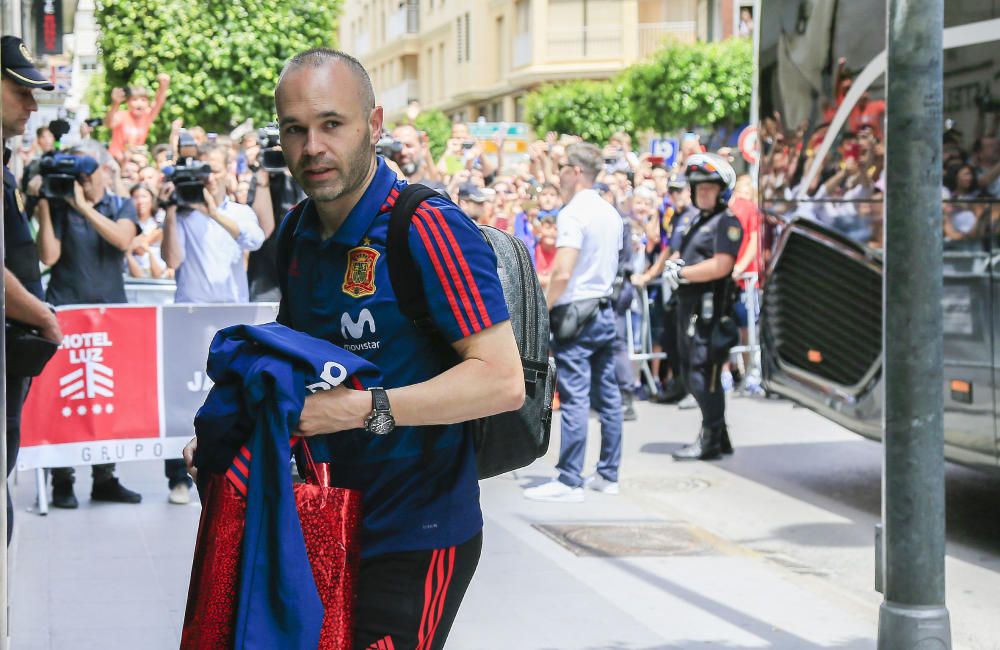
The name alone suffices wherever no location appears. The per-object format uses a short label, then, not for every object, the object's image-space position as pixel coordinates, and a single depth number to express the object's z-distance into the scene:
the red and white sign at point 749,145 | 21.12
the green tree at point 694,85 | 43.69
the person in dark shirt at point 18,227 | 6.05
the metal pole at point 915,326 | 4.81
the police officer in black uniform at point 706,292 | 11.05
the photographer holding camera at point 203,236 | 9.21
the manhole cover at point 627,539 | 7.98
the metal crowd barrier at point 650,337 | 15.16
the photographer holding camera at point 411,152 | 10.21
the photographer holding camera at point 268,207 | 9.68
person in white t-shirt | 9.43
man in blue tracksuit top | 3.02
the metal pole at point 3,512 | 4.68
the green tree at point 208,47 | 33.88
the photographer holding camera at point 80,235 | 8.57
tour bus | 7.66
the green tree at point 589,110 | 50.78
